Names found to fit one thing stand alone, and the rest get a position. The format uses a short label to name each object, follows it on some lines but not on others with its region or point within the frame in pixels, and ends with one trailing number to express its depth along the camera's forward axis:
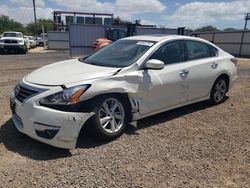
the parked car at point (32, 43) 24.56
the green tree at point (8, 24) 53.18
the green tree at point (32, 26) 69.23
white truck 16.33
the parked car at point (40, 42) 29.75
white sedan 2.49
